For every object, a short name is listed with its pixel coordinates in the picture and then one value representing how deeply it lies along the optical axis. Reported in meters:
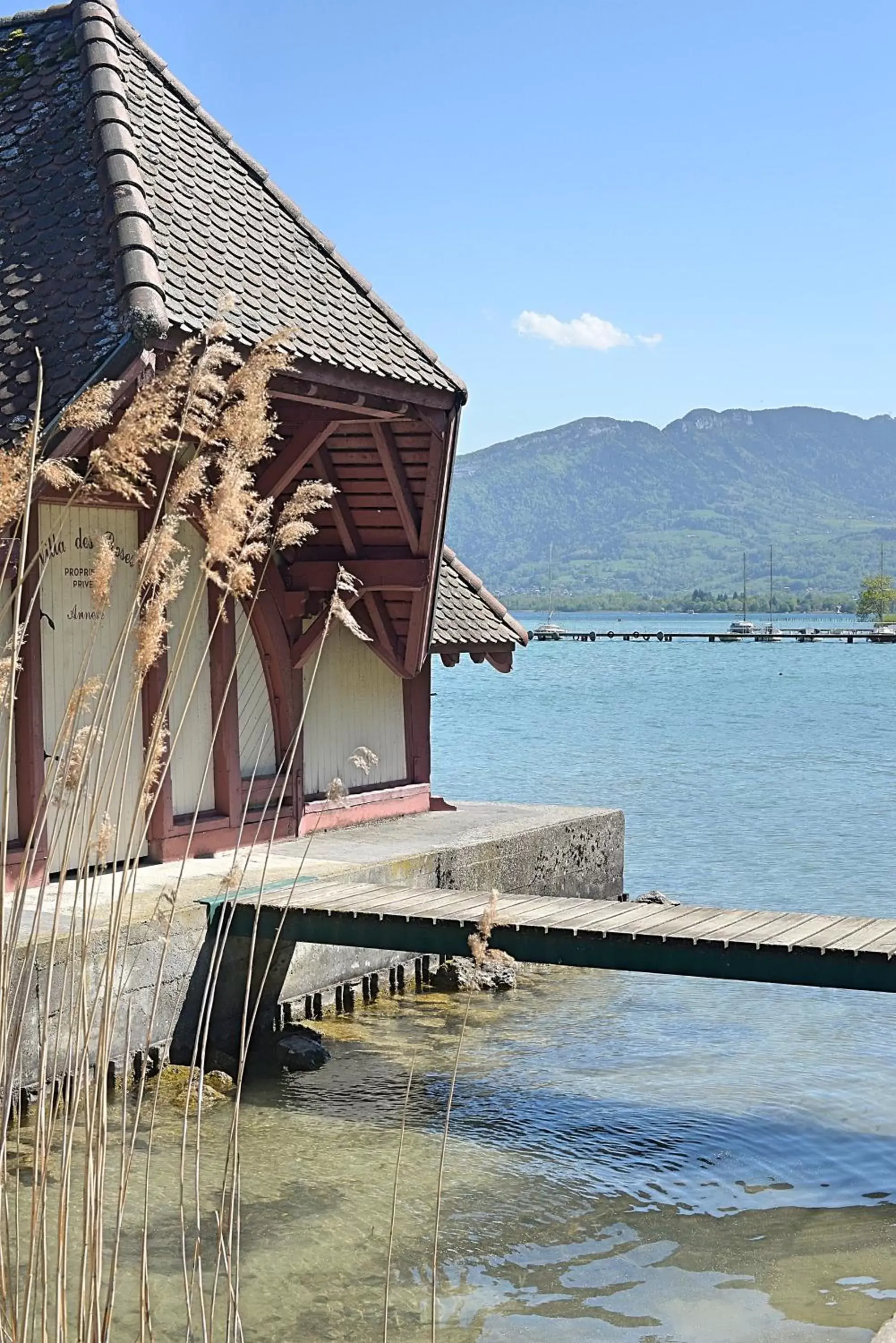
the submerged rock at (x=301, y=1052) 8.48
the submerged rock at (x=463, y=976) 10.15
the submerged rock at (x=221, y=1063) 8.27
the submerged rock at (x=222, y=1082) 7.95
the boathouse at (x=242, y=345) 7.59
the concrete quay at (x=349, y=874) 7.69
